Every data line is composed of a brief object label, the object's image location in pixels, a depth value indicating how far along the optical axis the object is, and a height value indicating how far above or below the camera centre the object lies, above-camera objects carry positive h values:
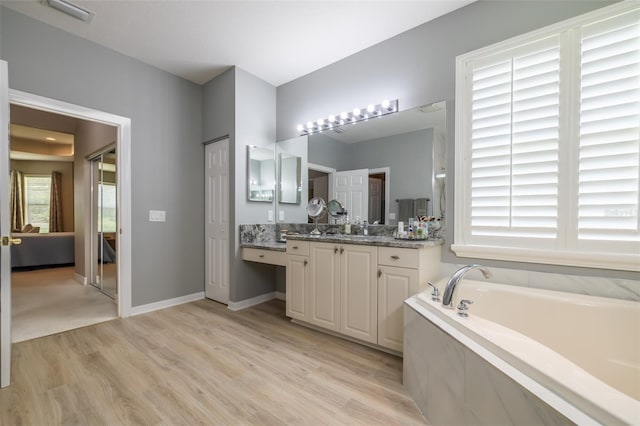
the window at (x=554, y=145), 1.58 +0.45
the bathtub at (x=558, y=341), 0.76 -0.56
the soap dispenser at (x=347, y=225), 2.85 -0.17
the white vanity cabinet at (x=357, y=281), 2.01 -0.59
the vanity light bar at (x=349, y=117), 2.59 +0.99
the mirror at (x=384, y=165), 2.34 +0.45
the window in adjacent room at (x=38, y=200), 6.62 +0.18
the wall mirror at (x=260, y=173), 3.27 +0.45
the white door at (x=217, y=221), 3.29 -0.15
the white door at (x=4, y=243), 1.68 -0.23
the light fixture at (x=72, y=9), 2.11 +1.61
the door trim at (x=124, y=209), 2.84 -0.01
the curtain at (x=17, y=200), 6.38 +0.17
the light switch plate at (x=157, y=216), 3.09 -0.09
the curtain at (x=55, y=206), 6.69 +0.04
